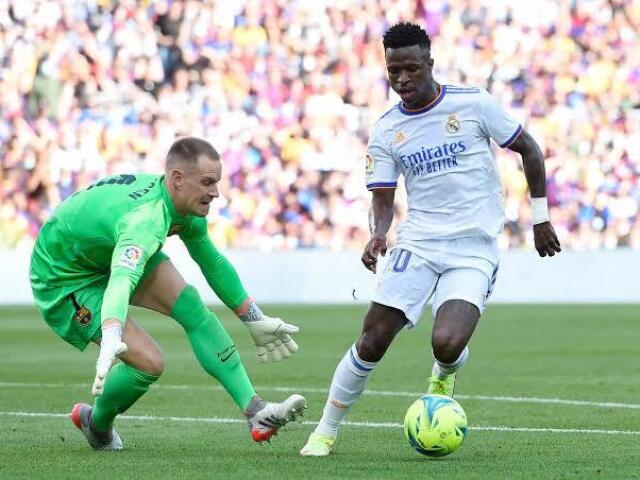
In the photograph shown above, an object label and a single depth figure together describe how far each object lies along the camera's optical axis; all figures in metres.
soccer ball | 13.91
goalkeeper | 13.99
